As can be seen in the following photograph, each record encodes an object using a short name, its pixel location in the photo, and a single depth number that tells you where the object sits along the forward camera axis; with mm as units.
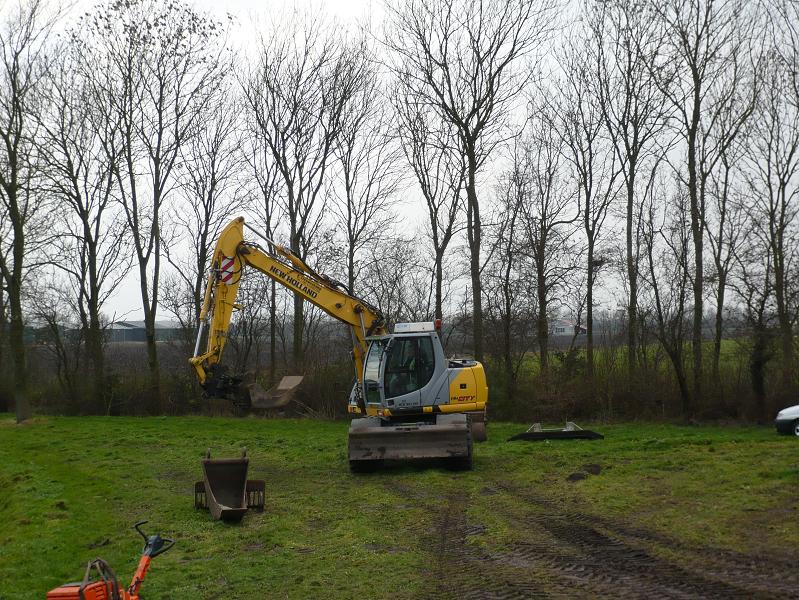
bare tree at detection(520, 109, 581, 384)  31141
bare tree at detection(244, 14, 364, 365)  32656
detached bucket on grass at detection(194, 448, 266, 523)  11148
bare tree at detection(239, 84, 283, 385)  33562
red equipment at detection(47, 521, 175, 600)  4910
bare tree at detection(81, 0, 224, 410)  29734
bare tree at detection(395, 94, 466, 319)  30141
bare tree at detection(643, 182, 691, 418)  24984
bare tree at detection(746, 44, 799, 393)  24172
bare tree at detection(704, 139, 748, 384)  28052
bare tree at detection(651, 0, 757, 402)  25516
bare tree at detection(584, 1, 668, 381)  27578
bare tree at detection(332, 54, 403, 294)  33781
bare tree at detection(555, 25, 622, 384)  30516
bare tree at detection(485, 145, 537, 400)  31234
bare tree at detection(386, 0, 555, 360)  26375
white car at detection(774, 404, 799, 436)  18500
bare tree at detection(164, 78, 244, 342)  33031
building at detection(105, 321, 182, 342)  39378
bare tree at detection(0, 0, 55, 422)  26594
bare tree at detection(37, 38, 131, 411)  29344
